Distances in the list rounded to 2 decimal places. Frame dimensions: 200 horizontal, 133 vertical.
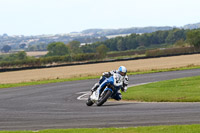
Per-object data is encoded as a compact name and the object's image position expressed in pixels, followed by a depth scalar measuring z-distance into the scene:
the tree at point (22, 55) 126.72
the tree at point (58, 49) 140.50
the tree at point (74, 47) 146.75
